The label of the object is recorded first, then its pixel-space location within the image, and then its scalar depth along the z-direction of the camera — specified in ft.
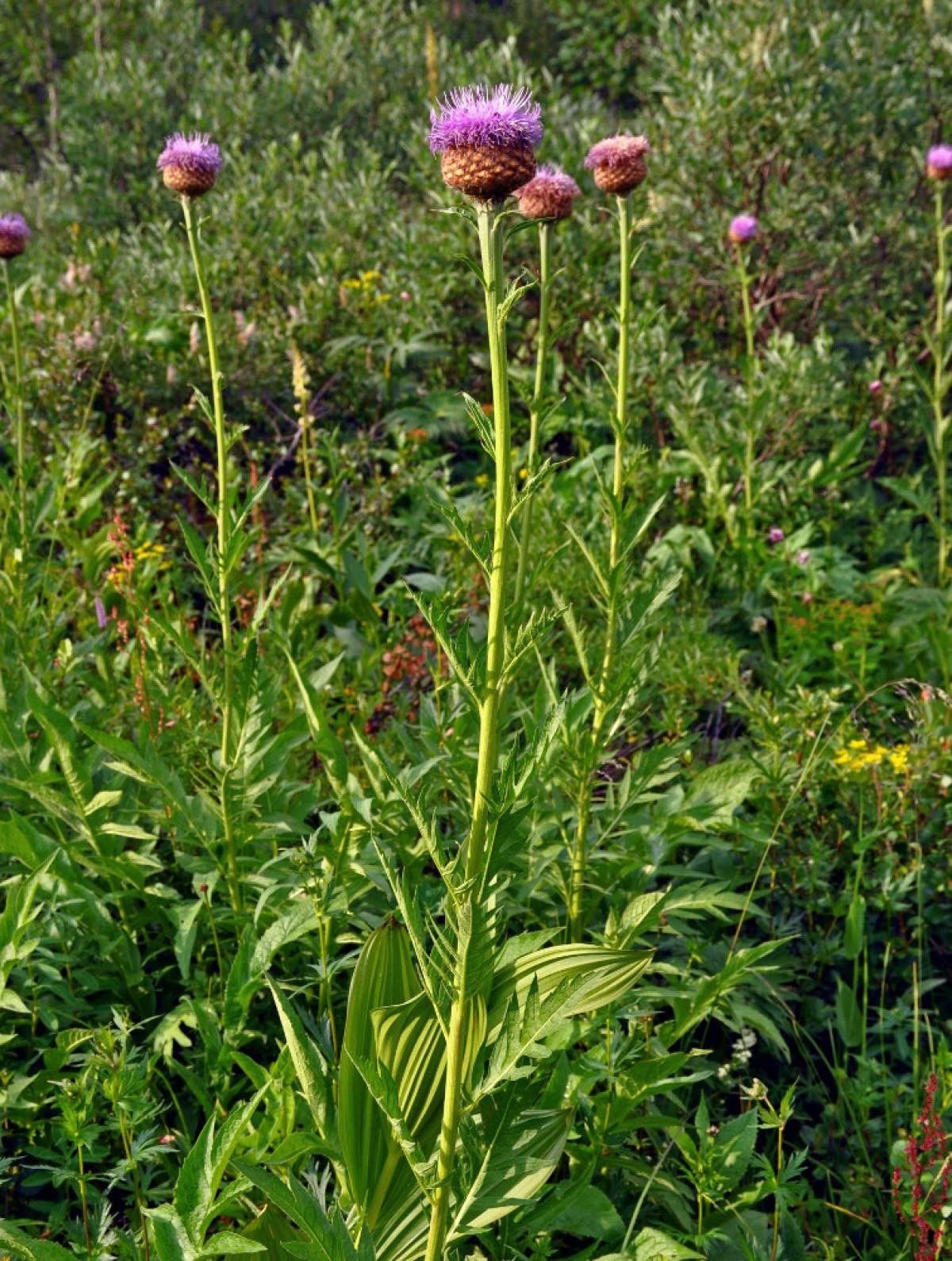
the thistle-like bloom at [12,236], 9.23
